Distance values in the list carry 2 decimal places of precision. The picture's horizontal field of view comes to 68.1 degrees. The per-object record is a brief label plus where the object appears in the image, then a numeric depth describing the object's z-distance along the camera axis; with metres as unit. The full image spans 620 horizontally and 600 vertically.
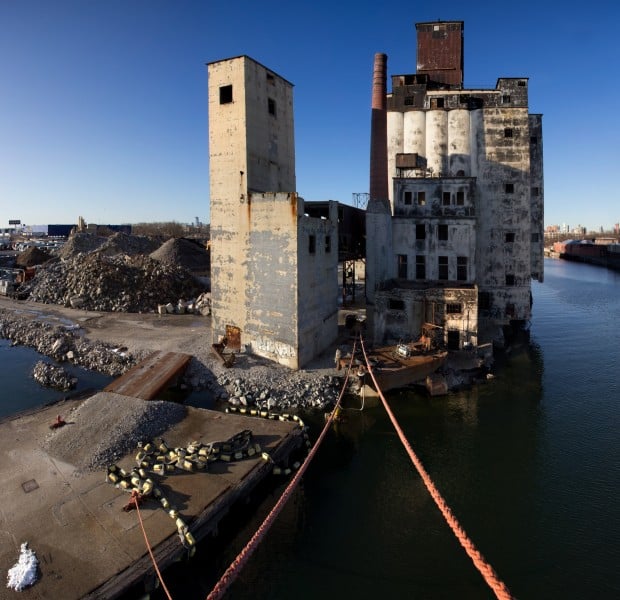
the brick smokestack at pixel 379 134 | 30.80
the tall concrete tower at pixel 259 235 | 20.92
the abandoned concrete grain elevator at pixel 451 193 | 28.08
